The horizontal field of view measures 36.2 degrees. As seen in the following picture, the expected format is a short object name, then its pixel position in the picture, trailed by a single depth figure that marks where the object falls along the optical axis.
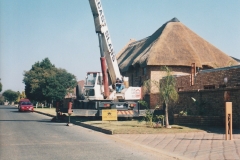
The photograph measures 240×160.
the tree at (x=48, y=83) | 68.94
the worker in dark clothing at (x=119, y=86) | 24.53
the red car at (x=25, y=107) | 46.31
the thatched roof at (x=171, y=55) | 35.16
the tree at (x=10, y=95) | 156.12
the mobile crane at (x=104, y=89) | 22.52
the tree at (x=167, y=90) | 17.29
